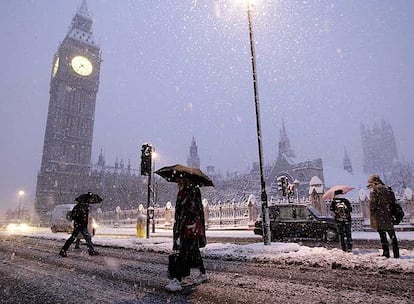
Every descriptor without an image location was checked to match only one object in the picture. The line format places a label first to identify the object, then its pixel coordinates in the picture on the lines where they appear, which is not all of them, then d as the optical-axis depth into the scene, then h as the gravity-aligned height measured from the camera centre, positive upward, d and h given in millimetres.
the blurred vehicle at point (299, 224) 10484 -418
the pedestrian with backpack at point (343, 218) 7707 -157
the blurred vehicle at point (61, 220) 21855 -206
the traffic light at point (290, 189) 22108 +1825
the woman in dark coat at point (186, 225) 4254 -147
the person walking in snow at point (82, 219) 8509 -65
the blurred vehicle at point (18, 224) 47116 -1067
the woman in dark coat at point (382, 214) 6211 -56
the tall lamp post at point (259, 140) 8833 +2470
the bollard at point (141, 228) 14898 -627
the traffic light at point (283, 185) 22391 +2180
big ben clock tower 76500 +29551
